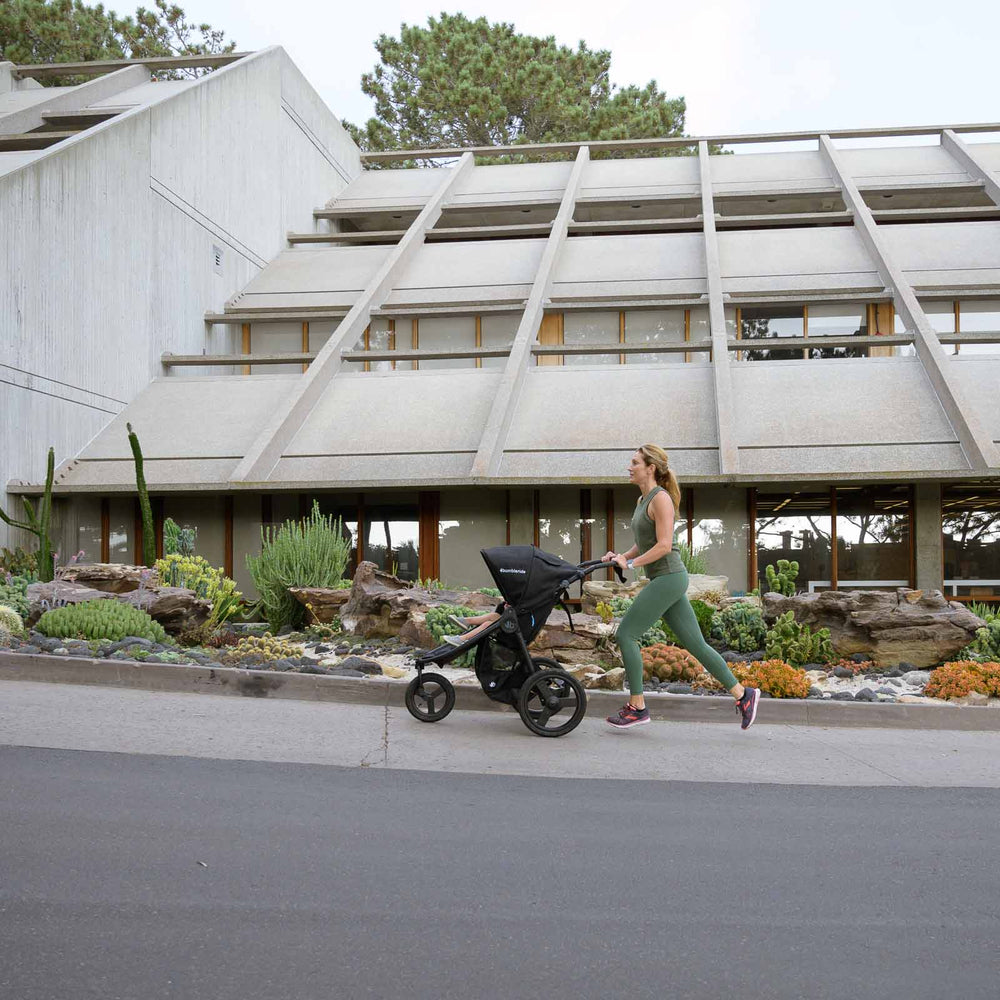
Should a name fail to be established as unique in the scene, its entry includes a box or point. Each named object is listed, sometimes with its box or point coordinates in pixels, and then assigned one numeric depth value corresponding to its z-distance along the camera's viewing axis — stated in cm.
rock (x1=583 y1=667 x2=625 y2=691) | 866
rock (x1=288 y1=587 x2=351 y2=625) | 1205
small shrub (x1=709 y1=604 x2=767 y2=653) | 1057
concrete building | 1555
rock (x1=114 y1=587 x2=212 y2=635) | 1077
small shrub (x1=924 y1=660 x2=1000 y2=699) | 839
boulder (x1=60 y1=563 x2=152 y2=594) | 1243
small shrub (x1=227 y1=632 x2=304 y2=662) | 962
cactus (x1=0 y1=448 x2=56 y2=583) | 1374
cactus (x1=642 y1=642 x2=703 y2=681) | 897
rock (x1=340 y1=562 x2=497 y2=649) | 1093
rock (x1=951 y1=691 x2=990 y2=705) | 830
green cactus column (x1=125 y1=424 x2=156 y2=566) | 1448
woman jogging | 710
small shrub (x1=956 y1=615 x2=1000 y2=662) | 970
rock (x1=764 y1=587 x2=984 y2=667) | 987
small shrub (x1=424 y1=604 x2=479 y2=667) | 1001
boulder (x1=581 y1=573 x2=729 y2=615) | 1252
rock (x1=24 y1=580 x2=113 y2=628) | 1082
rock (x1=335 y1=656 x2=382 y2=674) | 902
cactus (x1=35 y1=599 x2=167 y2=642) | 989
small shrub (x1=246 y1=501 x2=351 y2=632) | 1270
